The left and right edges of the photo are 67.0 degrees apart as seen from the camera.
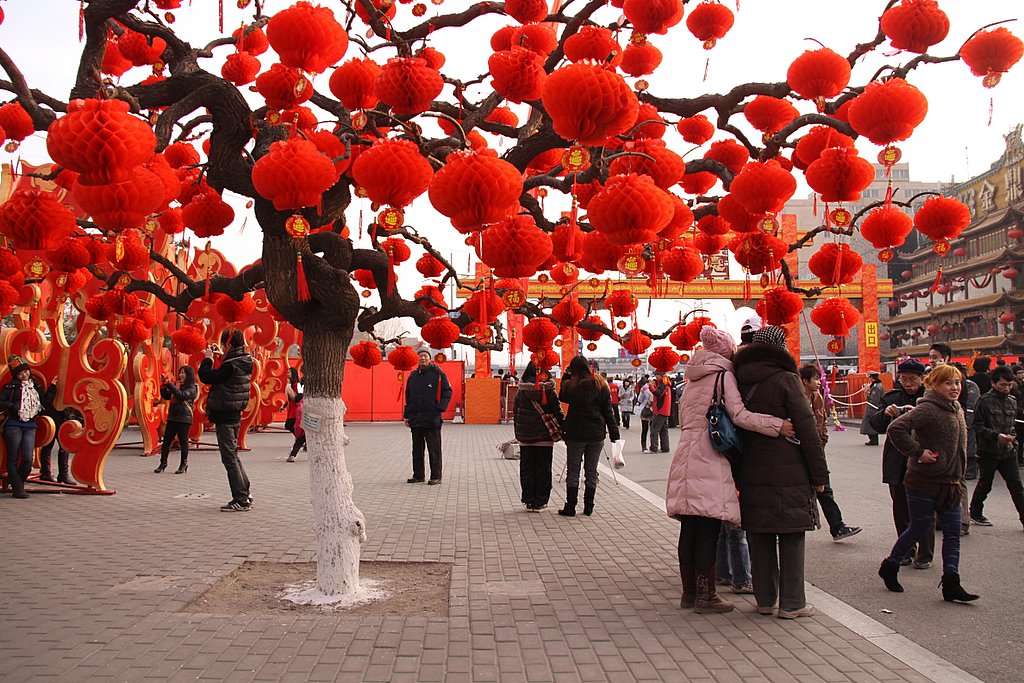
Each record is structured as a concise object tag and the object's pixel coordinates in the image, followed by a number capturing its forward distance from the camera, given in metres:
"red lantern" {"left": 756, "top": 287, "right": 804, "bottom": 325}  6.58
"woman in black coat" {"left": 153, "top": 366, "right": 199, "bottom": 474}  12.24
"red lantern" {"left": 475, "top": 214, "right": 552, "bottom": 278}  4.45
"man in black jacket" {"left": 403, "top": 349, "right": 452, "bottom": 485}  11.05
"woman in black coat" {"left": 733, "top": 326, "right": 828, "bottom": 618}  4.68
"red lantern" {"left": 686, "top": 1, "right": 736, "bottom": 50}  5.31
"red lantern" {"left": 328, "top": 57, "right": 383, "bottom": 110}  4.68
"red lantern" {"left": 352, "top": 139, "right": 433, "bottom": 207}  4.08
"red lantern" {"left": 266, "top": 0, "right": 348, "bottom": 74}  4.16
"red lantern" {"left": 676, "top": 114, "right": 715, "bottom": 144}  6.25
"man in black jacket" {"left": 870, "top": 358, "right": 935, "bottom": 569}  6.25
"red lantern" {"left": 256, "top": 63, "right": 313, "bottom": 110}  4.65
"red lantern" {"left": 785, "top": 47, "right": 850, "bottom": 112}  4.79
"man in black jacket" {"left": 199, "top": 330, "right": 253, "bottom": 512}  8.74
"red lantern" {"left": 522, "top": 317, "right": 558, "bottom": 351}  7.62
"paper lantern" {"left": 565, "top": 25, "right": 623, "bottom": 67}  4.67
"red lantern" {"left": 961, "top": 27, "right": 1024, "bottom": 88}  4.73
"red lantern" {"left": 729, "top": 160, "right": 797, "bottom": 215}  4.72
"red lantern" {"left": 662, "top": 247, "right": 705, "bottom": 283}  6.64
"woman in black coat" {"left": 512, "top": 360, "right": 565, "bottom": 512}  8.83
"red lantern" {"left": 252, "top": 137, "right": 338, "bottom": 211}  4.06
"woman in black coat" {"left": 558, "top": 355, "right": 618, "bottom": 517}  8.52
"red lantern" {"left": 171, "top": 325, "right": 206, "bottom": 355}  10.82
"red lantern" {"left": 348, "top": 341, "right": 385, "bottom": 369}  9.48
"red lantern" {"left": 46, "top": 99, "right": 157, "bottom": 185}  3.31
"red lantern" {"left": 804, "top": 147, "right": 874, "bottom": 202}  4.83
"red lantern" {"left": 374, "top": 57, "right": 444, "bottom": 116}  4.28
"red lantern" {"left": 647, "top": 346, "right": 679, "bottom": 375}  9.17
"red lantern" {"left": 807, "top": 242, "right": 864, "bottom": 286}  6.21
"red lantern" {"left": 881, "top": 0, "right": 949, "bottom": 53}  4.46
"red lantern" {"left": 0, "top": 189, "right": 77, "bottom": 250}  4.60
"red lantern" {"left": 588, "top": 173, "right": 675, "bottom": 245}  3.98
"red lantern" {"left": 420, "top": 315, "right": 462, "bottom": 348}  7.33
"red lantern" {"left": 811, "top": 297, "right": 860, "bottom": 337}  7.21
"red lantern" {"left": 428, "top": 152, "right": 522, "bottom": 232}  3.79
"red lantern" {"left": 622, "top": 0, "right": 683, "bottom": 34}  4.45
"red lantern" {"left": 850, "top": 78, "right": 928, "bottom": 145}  4.39
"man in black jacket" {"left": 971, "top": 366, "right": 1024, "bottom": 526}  7.47
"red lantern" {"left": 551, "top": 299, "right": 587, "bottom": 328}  7.09
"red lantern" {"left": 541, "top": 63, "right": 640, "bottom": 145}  3.60
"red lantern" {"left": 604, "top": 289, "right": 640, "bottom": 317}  8.23
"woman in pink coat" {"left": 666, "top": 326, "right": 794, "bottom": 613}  4.80
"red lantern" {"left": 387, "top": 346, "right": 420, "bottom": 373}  9.73
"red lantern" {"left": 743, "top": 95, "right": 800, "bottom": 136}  5.36
